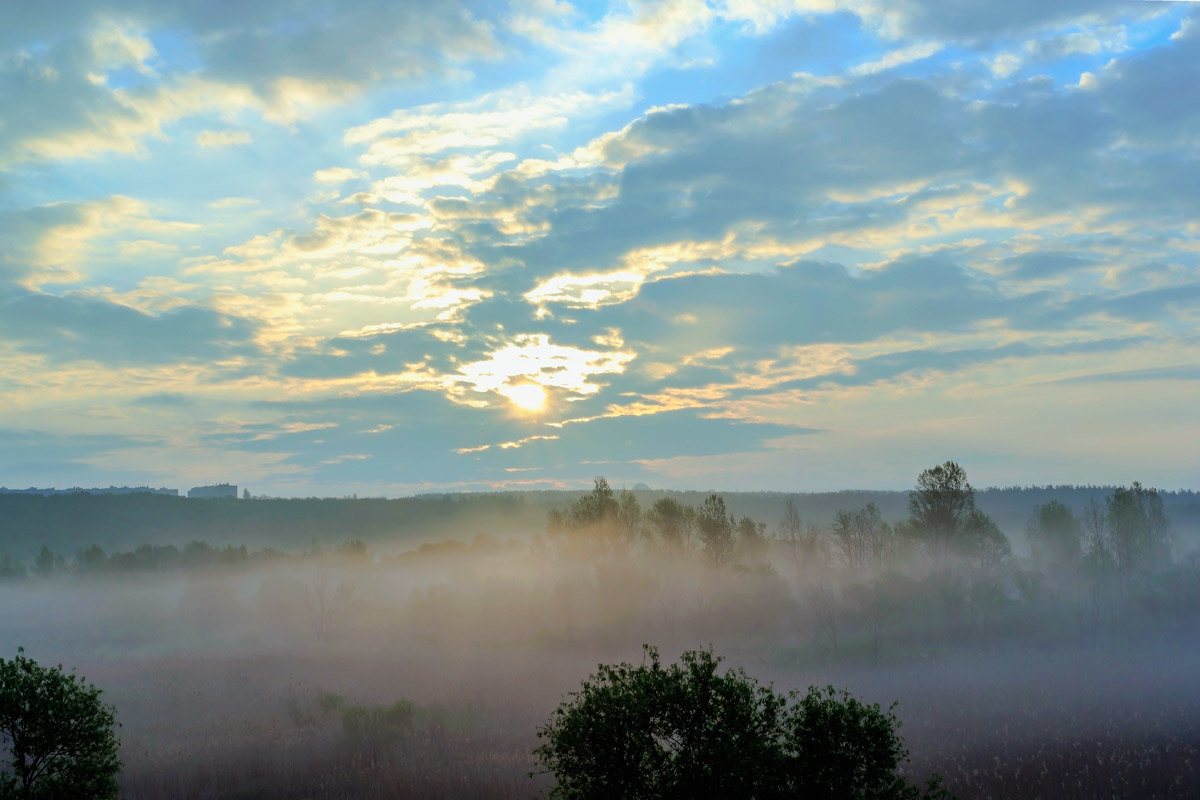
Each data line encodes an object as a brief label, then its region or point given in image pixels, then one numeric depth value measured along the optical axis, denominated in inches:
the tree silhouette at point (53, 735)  1119.0
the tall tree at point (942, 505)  4421.8
